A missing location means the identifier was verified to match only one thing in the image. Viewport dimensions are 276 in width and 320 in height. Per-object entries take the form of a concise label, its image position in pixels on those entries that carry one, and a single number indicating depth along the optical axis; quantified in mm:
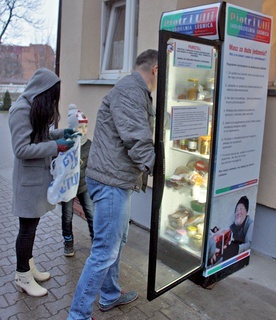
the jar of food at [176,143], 3195
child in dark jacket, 3527
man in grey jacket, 2297
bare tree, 20578
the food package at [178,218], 3338
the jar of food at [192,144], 3207
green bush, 26188
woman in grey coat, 2648
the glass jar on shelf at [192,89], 3016
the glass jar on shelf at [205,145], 3094
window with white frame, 4992
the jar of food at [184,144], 3209
